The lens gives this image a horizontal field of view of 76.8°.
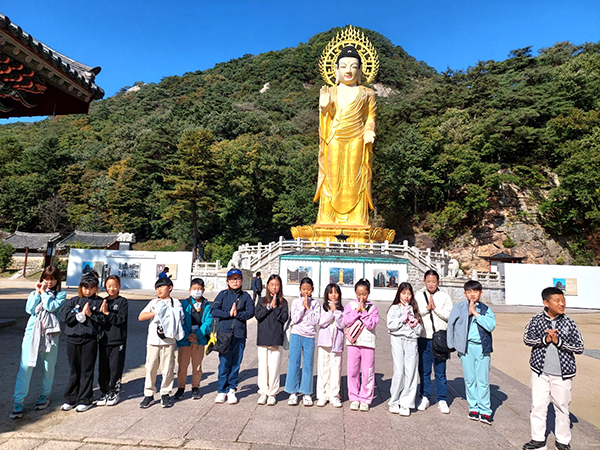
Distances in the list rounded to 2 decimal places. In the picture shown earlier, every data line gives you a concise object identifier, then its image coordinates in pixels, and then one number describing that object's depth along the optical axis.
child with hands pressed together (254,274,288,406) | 3.66
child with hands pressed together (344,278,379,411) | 3.63
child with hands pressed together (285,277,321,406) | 3.74
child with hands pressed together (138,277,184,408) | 3.52
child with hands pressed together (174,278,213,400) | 3.78
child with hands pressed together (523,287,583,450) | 2.89
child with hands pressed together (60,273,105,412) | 3.42
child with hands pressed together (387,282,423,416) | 3.56
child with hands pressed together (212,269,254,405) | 3.67
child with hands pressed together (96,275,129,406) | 3.54
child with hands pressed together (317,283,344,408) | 3.71
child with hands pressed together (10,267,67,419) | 3.30
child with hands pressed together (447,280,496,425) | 3.43
